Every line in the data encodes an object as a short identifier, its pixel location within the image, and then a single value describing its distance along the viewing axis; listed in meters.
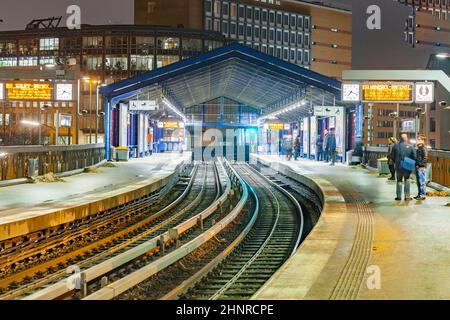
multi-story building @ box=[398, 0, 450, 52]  107.12
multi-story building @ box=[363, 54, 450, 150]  72.01
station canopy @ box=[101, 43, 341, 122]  34.44
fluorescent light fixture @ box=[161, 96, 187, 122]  45.69
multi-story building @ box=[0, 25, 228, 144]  88.81
